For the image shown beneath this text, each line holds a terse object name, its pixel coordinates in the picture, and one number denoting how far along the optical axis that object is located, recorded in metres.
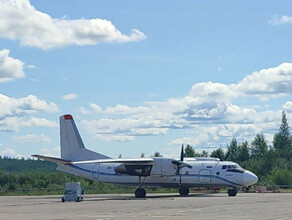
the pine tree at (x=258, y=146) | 134.38
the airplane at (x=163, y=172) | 50.56
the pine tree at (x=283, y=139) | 140.50
